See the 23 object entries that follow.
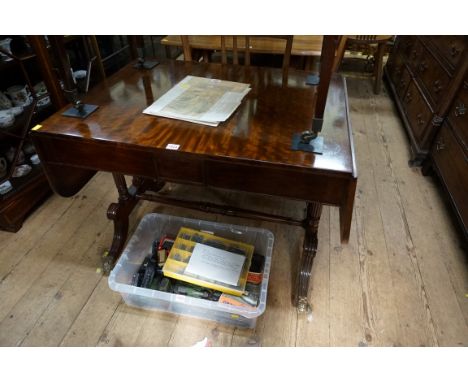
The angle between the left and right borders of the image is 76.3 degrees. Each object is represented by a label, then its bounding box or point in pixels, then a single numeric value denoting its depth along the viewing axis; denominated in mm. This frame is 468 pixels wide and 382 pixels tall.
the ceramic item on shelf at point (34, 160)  1720
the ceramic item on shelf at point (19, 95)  1668
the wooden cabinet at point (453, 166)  1467
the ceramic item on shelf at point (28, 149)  1747
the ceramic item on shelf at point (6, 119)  1533
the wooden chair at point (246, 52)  1201
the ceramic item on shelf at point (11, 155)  1652
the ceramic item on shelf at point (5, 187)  1513
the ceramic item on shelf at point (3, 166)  1591
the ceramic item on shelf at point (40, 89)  1775
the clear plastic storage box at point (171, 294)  1093
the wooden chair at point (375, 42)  2551
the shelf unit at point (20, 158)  1510
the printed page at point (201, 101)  964
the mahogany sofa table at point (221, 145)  819
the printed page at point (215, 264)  1204
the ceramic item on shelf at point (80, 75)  1949
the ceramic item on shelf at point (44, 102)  1772
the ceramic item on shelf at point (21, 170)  1636
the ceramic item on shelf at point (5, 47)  1486
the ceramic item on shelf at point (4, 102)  1610
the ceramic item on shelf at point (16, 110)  1599
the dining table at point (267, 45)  2154
